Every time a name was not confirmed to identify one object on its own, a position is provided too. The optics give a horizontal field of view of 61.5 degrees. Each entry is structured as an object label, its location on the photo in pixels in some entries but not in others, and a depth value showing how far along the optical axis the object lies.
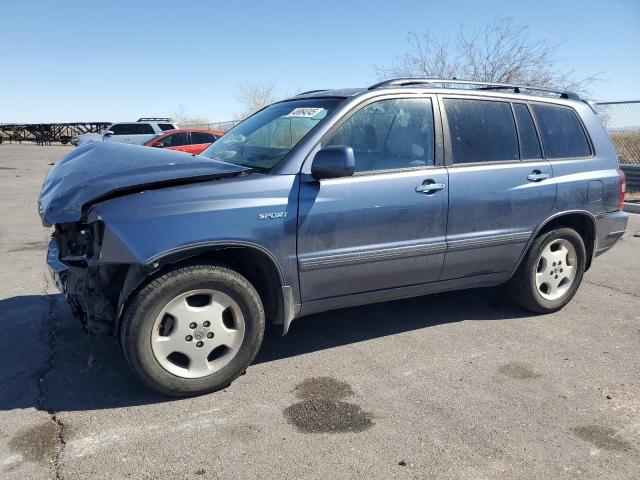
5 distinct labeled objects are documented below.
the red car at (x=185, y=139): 15.29
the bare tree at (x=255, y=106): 36.92
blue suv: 3.11
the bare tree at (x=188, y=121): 54.28
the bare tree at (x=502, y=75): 15.42
